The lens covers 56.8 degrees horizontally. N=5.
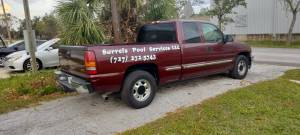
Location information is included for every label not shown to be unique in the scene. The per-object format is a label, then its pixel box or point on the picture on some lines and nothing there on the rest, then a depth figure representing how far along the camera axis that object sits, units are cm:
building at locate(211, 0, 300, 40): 2284
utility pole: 789
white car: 1041
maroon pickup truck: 477
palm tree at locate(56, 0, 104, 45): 796
